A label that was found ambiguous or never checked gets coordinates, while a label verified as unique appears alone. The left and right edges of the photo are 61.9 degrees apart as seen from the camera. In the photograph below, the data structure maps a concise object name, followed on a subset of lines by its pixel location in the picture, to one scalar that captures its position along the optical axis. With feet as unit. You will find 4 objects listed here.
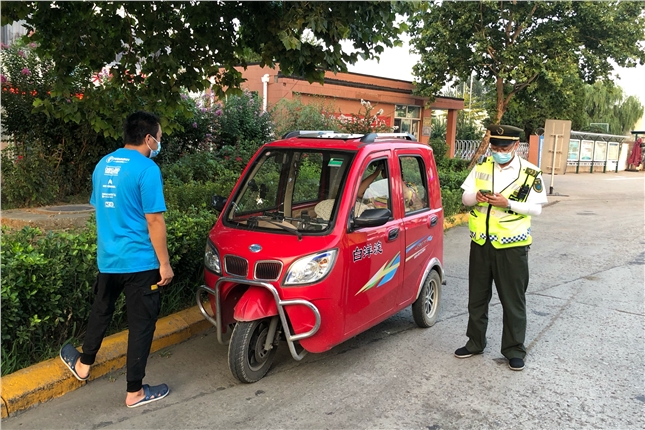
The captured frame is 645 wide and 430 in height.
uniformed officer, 14.83
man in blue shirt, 11.88
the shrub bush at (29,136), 31.99
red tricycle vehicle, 13.24
